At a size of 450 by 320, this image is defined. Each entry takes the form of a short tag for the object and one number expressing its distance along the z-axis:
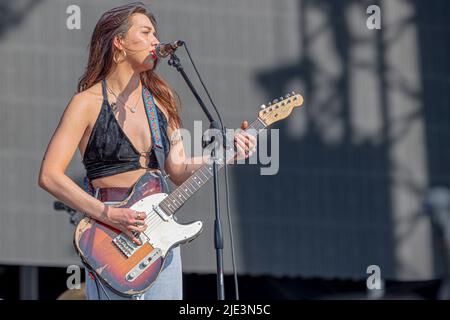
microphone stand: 9.50
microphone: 9.72
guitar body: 9.97
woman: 10.02
